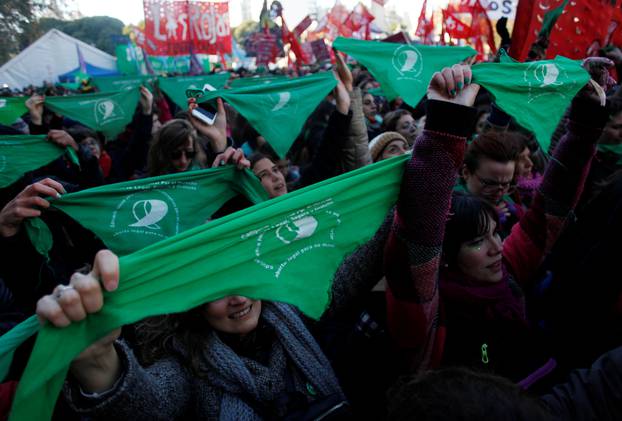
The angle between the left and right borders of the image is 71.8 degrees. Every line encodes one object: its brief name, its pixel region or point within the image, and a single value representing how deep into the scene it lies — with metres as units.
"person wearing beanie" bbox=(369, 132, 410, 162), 3.20
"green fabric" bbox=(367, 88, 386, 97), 5.77
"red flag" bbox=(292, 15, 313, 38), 8.84
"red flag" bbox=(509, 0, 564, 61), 3.20
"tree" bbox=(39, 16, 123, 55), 41.62
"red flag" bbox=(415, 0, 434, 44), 9.85
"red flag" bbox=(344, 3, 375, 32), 14.16
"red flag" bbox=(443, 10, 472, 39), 8.03
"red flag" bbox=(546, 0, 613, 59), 3.65
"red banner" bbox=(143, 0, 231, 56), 11.84
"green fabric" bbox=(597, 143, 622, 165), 2.98
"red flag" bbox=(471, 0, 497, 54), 7.60
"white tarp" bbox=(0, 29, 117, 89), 18.14
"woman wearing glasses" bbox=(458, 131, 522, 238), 2.39
